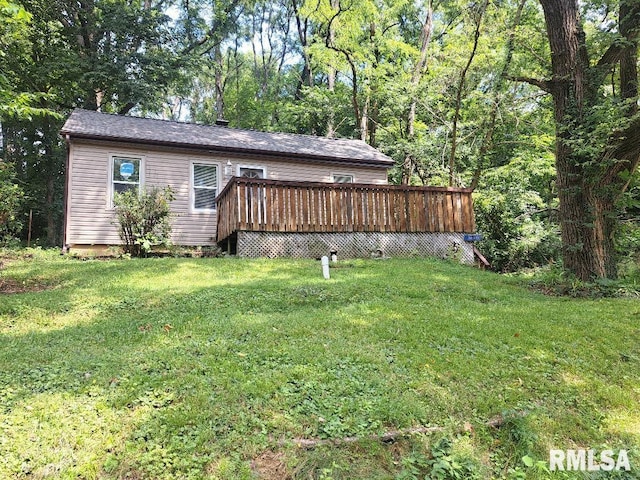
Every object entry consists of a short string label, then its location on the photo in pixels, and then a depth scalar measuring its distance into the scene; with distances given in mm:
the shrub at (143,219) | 9695
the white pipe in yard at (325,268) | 7211
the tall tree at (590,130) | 7047
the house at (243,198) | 9844
